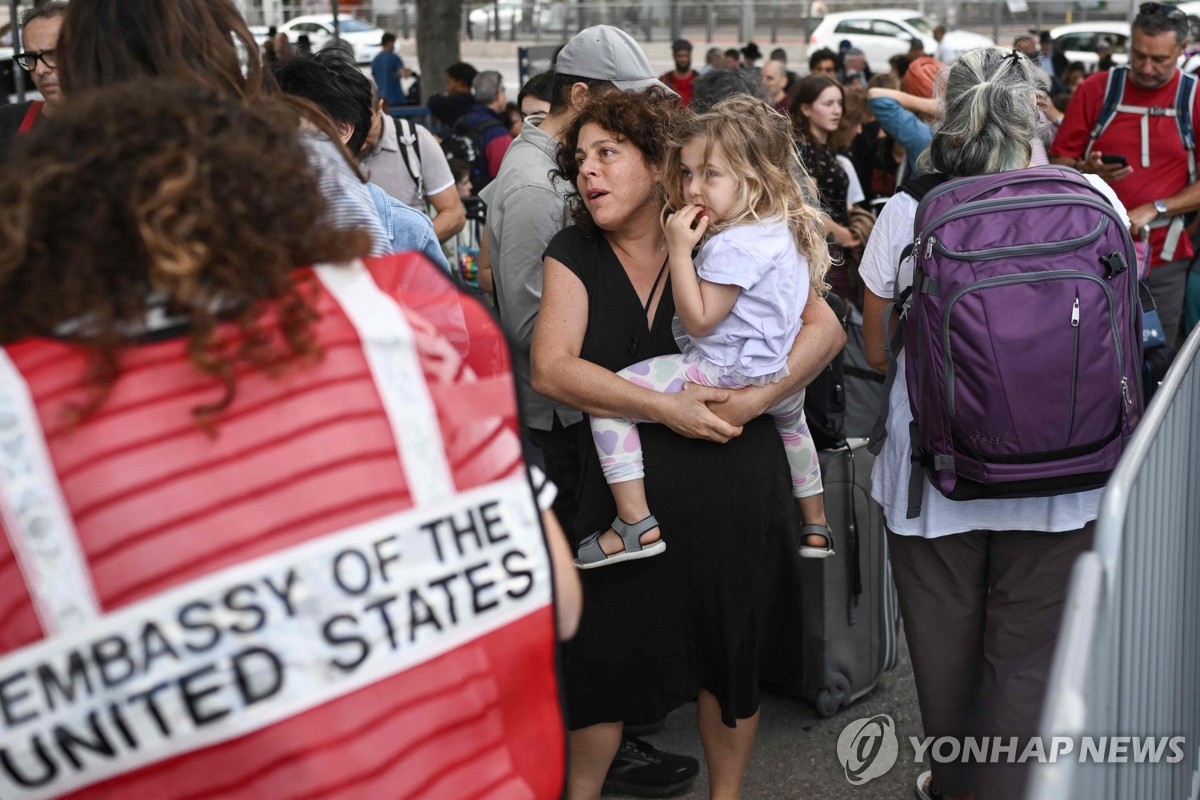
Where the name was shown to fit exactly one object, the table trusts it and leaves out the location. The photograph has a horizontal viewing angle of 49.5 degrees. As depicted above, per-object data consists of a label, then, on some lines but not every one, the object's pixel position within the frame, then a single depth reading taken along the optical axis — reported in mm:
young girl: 2928
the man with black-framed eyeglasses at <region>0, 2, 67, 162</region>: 3470
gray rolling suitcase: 3871
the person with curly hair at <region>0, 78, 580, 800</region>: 1367
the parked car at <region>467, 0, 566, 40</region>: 33906
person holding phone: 5309
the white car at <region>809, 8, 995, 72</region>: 29094
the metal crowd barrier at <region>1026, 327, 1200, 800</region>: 1484
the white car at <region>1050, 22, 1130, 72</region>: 25609
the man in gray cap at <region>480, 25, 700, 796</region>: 3533
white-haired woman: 3115
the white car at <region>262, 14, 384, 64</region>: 29727
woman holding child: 3016
